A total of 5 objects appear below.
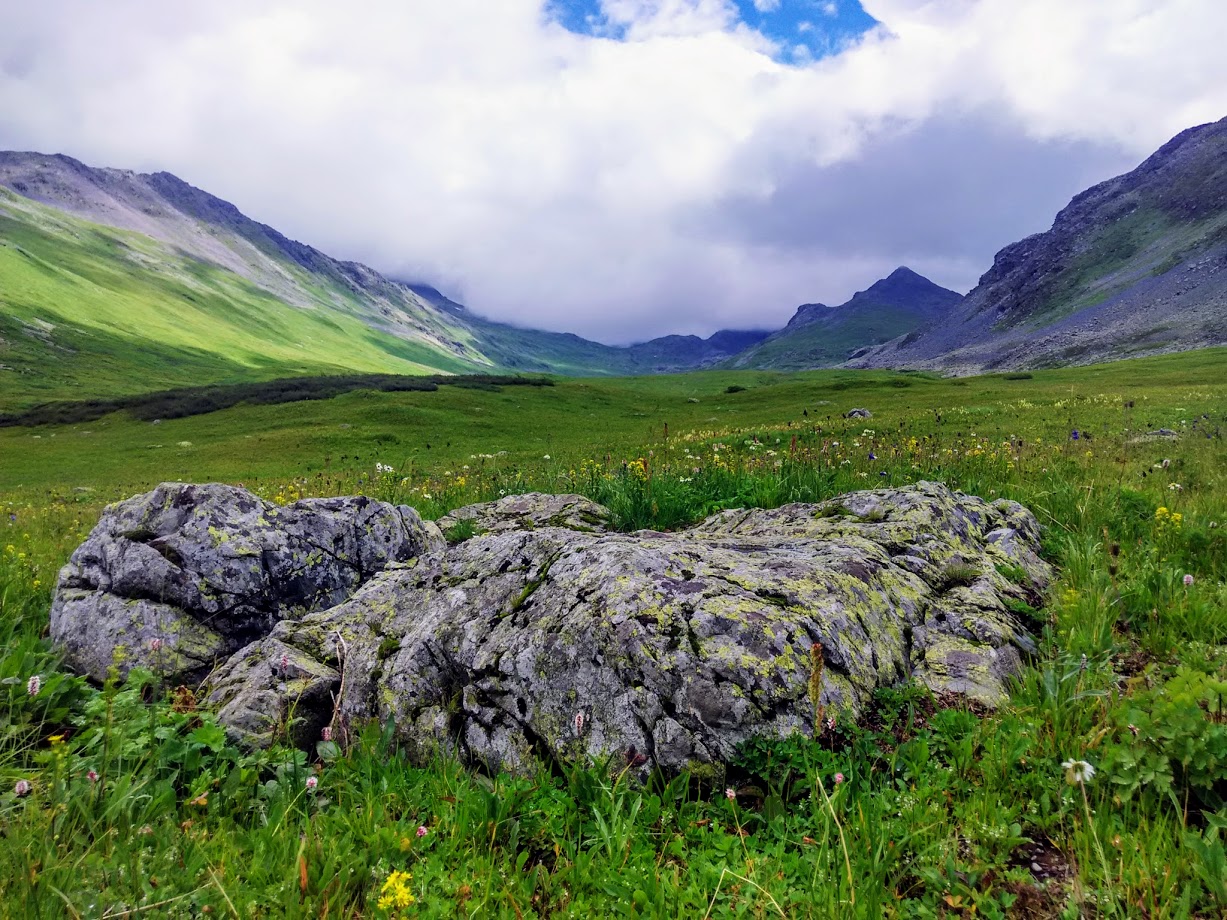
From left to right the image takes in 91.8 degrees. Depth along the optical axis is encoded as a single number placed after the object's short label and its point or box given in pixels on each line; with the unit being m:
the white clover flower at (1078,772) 2.66
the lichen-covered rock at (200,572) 5.89
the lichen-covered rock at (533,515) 9.09
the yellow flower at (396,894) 2.68
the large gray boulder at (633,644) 4.03
